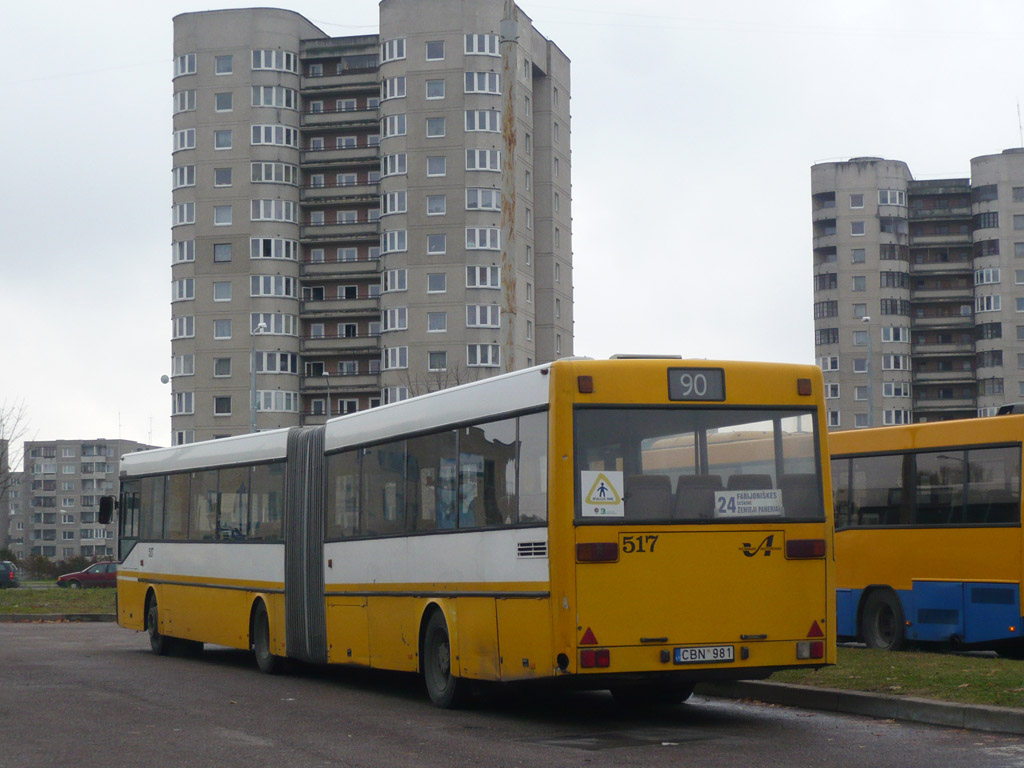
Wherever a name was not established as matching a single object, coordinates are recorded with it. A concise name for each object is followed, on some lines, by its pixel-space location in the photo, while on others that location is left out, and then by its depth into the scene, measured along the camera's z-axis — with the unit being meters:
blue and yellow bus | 18.06
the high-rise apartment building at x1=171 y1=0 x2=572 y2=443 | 89.69
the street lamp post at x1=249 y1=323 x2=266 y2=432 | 53.00
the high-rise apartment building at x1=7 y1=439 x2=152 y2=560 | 195.88
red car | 67.75
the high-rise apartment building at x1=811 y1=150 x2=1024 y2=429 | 112.88
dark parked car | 66.79
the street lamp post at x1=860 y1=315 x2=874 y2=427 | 50.80
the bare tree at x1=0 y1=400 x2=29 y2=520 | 65.25
